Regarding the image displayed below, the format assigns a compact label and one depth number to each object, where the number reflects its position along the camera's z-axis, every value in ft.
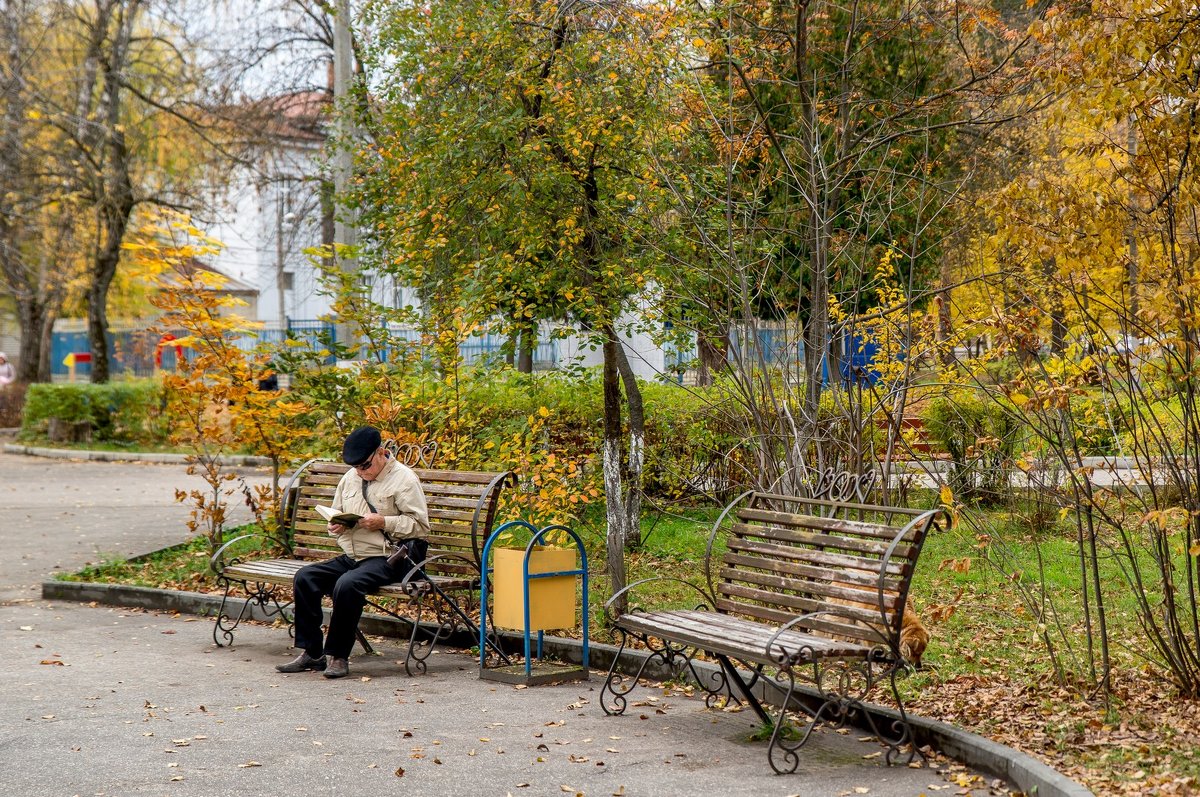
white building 82.23
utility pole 44.86
